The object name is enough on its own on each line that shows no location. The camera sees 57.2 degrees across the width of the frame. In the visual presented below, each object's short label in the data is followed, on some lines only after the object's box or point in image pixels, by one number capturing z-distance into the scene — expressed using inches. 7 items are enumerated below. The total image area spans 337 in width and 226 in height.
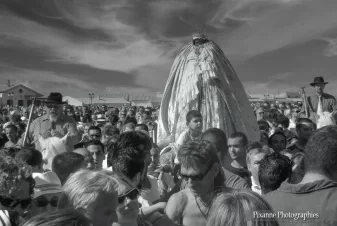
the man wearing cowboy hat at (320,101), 258.7
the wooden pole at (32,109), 176.1
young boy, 180.7
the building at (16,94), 2623.0
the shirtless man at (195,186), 86.2
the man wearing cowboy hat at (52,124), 207.9
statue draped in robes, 223.3
